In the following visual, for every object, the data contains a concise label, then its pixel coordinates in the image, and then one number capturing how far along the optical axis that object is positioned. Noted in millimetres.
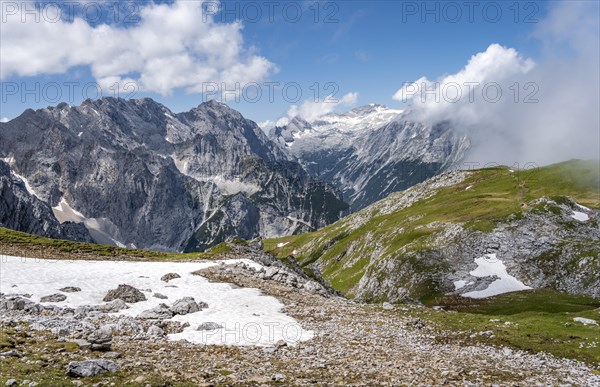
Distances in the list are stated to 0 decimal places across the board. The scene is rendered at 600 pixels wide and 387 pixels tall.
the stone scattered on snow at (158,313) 35000
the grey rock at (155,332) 29900
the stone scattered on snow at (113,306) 36469
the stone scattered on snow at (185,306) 36891
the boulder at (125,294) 39625
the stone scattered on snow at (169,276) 47625
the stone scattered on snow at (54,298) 37438
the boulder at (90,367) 18859
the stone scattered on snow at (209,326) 32219
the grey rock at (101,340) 23930
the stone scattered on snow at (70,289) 40153
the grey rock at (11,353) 20781
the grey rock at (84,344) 23797
